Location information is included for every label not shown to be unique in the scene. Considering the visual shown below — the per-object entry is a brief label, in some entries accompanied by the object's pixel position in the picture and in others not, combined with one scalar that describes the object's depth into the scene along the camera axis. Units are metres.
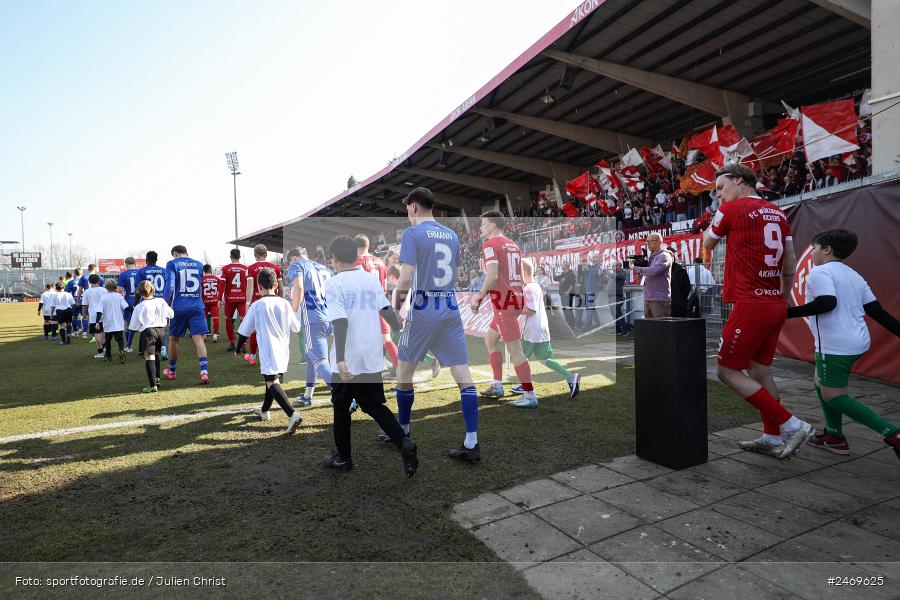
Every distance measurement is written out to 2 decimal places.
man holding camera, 7.72
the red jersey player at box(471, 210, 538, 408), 5.45
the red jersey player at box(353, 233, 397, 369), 6.25
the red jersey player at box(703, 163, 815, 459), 3.75
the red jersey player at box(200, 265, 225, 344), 13.18
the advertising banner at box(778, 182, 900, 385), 6.25
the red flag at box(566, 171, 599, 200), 20.27
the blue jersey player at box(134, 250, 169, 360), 8.23
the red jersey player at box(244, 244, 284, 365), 8.77
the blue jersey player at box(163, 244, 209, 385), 7.73
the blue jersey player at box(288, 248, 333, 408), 6.11
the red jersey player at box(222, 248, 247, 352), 10.93
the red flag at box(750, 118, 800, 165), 11.80
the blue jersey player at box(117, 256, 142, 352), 9.93
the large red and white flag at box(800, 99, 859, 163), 9.58
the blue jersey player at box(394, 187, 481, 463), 3.95
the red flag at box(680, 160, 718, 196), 14.10
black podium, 3.63
